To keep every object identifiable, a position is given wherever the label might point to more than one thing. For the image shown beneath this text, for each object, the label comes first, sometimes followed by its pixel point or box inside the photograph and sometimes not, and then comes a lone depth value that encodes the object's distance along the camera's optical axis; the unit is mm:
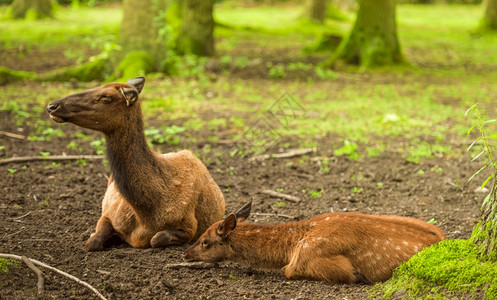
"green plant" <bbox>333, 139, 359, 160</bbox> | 17672
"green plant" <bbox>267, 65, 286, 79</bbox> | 31172
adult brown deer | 10039
